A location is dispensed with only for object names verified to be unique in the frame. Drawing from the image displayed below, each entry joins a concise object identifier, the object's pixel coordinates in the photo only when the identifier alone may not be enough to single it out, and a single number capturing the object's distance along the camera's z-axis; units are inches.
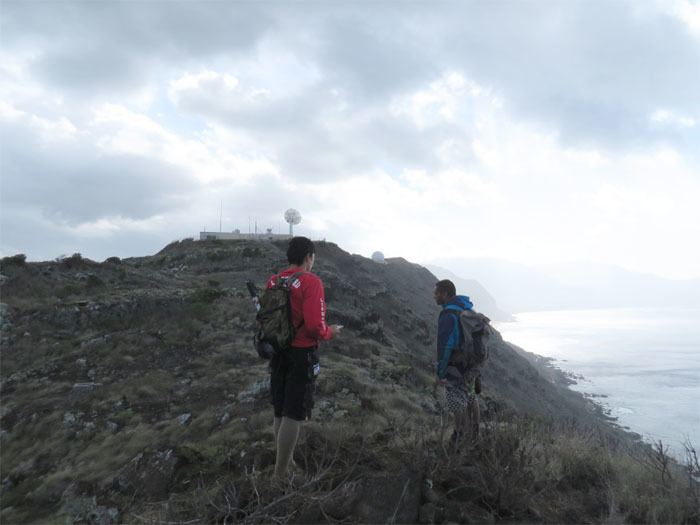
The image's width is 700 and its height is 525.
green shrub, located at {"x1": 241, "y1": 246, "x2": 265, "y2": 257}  1229.7
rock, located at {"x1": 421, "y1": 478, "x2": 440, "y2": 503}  153.2
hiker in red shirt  163.3
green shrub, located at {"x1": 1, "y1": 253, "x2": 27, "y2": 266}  877.8
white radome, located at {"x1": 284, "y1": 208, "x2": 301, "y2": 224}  1866.4
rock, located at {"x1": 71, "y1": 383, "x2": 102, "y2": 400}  444.1
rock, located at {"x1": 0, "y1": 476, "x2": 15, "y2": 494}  329.4
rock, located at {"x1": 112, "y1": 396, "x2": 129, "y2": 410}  413.1
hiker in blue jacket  202.1
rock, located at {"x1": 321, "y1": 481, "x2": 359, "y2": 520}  141.6
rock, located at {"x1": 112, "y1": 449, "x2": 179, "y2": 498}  226.1
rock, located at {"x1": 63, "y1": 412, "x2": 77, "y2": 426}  393.7
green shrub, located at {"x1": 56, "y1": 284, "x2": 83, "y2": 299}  818.2
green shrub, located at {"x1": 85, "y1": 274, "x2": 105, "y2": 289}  858.1
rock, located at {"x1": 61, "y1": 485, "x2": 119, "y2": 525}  243.1
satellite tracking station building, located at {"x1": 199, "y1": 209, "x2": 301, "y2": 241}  1872.5
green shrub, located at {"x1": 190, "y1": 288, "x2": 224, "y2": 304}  721.6
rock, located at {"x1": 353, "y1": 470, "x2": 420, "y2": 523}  144.3
